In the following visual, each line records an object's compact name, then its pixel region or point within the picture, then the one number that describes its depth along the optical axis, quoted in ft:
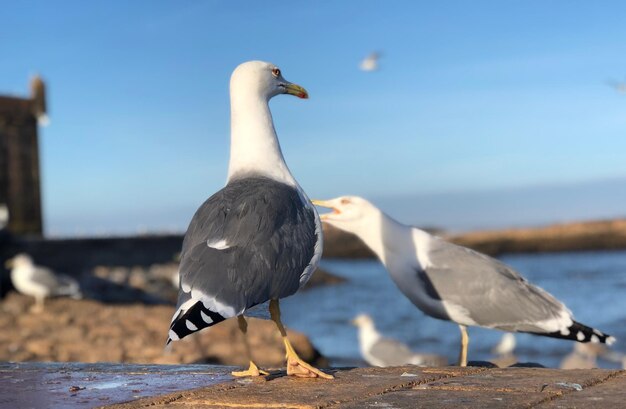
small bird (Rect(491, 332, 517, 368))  44.42
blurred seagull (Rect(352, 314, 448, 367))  29.89
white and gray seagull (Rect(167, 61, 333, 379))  11.69
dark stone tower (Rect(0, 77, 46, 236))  116.57
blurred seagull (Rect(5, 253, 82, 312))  49.62
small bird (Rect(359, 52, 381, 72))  30.33
